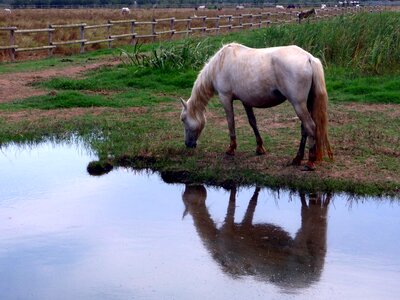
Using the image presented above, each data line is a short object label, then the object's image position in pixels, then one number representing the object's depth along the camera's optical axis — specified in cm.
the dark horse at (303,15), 3559
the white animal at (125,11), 5594
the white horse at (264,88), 738
